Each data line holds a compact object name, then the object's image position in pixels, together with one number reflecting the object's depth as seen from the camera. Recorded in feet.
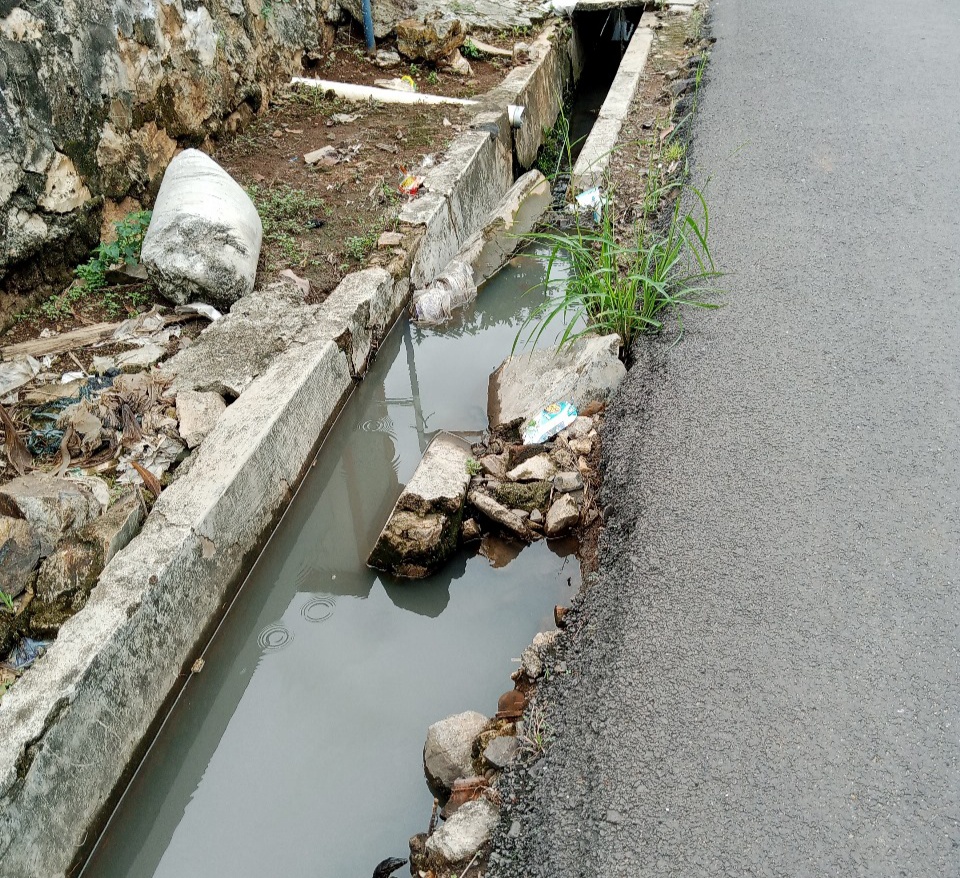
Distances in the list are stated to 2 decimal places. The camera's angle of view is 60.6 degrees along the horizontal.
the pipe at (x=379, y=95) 20.68
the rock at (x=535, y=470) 11.12
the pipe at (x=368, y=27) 22.09
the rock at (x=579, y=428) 11.30
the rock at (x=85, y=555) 8.70
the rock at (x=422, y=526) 10.57
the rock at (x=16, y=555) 8.61
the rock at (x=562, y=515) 10.52
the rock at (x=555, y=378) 11.71
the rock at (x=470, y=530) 11.20
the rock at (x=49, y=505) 9.05
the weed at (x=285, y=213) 15.05
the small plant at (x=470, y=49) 23.76
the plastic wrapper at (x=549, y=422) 11.66
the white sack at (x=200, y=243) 13.07
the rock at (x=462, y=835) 6.72
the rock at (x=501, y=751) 7.40
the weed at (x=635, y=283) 11.76
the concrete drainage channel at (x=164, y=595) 7.36
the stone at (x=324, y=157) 17.79
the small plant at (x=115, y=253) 13.80
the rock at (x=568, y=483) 10.73
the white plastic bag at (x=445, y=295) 15.76
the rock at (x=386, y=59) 22.61
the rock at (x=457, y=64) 22.70
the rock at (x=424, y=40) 22.56
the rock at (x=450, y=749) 8.00
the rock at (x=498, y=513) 10.84
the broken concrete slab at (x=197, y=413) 11.00
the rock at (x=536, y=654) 8.32
